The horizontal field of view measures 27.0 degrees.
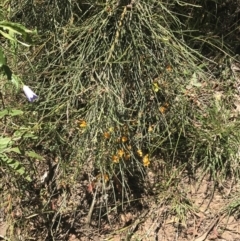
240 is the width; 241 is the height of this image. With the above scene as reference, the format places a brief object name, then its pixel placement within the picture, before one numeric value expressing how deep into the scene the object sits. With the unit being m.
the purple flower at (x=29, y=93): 1.88
